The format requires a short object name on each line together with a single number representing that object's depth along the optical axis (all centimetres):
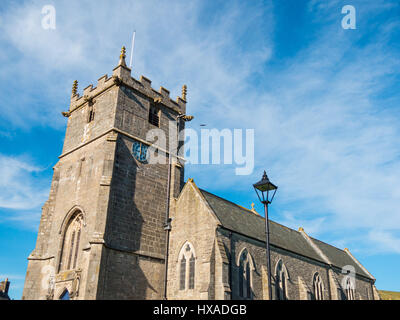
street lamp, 1479
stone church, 2264
